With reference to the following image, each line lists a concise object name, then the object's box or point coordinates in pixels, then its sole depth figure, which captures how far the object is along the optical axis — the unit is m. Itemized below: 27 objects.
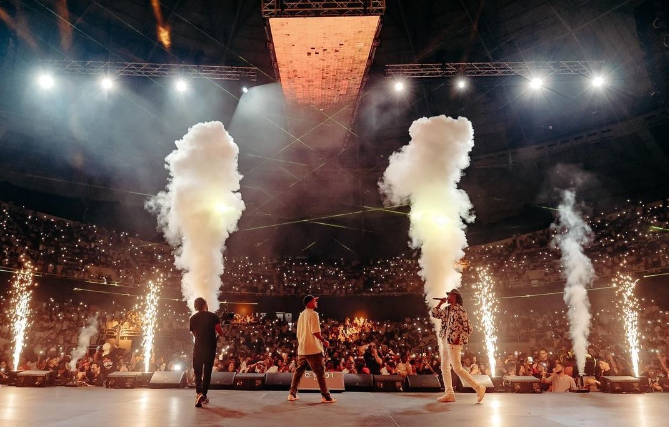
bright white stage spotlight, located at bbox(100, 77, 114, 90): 15.16
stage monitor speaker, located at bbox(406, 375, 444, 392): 8.71
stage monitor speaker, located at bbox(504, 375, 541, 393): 8.59
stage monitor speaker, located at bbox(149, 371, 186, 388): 8.75
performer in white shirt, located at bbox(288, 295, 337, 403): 6.42
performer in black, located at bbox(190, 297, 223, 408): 6.12
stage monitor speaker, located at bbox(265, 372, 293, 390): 8.98
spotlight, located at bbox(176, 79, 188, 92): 15.87
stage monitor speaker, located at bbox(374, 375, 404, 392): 8.84
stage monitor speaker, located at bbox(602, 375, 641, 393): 8.34
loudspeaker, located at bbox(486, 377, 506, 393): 9.34
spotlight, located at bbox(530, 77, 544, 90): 15.55
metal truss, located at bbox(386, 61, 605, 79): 15.27
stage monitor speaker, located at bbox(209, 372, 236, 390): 9.06
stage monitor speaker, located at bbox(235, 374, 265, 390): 9.05
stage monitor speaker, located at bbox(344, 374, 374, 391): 8.86
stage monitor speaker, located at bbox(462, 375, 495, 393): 8.59
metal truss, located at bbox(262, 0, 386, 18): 10.73
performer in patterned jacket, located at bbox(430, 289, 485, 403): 6.43
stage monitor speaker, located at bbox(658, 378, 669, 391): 9.68
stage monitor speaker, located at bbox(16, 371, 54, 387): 8.84
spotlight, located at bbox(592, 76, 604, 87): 15.55
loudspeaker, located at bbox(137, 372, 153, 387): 8.84
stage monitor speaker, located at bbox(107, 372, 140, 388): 8.85
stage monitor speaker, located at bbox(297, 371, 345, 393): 8.39
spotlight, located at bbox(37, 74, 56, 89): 14.93
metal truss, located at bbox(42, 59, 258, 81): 14.77
